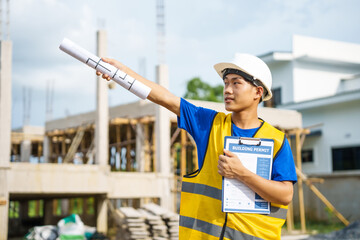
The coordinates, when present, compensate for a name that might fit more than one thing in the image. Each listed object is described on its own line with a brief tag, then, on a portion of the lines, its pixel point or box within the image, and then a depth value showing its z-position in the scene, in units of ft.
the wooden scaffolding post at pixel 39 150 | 80.43
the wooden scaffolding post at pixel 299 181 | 48.80
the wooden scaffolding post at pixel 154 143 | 47.57
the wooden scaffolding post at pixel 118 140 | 55.88
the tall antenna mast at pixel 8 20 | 35.19
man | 7.14
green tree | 95.86
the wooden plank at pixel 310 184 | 47.63
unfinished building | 36.45
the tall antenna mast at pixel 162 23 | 50.15
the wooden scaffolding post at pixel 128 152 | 53.57
